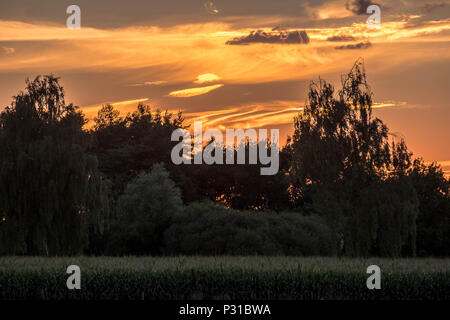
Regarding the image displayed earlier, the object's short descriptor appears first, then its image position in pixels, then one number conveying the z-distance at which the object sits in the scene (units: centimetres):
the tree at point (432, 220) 5112
